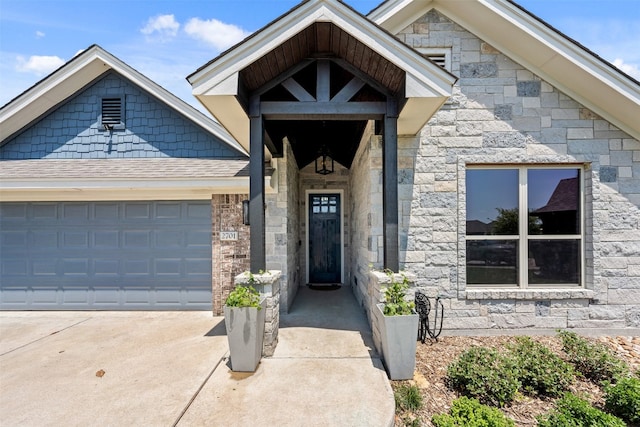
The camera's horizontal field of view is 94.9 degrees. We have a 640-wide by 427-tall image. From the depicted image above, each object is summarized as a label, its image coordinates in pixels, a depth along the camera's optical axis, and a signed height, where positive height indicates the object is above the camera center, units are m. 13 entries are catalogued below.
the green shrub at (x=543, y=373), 2.98 -1.66
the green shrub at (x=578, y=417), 2.35 -1.67
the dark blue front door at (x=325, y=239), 7.58 -0.64
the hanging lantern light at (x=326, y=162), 5.88 +1.24
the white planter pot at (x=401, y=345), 3.11 -1.39
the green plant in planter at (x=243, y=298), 3.18 -0.93
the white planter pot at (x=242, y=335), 3.16 -1.31
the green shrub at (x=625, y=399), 2.57 -1.66
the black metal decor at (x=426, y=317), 4.18 -1.51
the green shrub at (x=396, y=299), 3.22 -0.97
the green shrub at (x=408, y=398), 2.68 -1.73
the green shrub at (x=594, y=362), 3.21 -1.66
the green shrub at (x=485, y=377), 2.82 -1.62
